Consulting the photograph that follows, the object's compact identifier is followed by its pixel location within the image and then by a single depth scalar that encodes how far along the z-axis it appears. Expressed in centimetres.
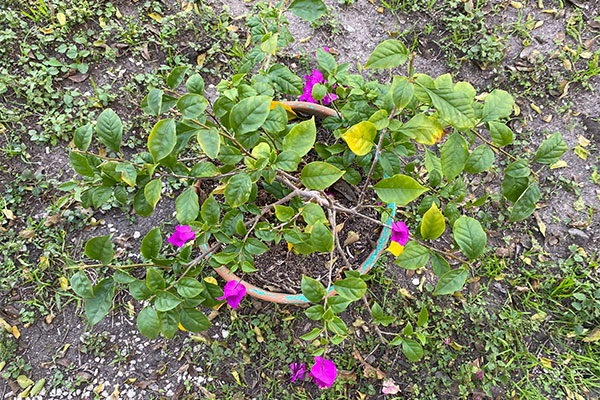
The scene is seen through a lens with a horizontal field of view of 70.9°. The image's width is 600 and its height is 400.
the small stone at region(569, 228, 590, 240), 231
